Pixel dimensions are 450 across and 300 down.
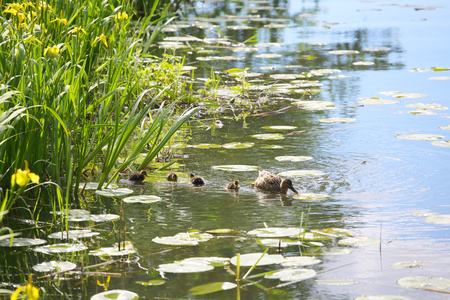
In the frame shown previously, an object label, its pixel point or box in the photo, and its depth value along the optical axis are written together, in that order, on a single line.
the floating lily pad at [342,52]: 17.56
